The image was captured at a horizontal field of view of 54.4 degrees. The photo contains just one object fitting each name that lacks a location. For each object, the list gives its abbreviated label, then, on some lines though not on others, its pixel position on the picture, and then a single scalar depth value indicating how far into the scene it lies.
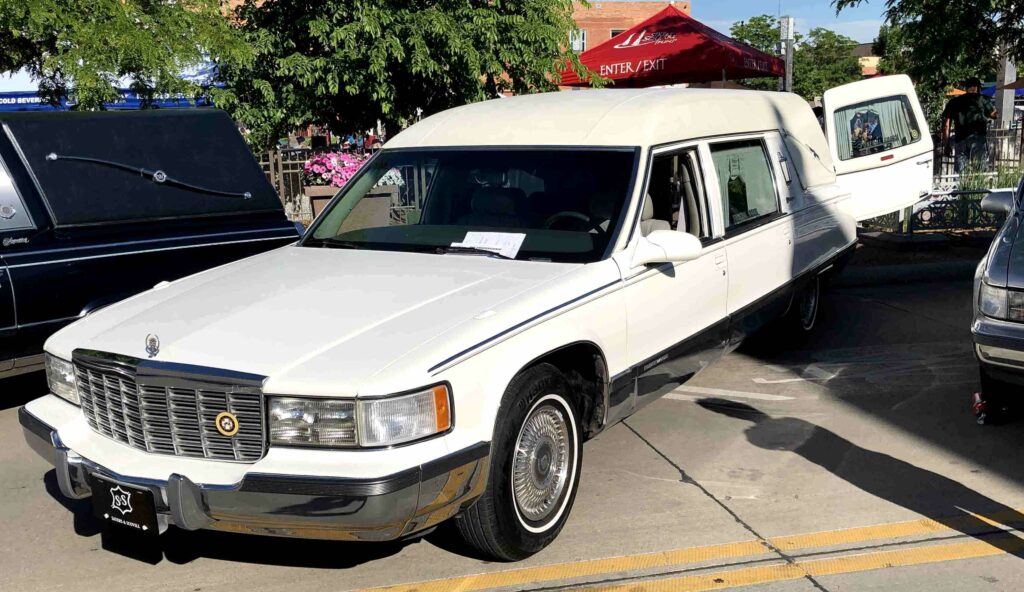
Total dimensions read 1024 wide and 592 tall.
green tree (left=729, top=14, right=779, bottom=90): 43.19
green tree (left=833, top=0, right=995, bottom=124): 12.07
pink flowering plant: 12.70
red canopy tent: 15.41
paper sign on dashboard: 4.79
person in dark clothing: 13.90
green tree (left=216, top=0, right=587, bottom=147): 12.73
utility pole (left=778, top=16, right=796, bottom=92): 17.23
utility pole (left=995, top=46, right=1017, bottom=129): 20.45
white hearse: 3.51
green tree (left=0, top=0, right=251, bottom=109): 8.78
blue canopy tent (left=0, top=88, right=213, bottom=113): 10.87
